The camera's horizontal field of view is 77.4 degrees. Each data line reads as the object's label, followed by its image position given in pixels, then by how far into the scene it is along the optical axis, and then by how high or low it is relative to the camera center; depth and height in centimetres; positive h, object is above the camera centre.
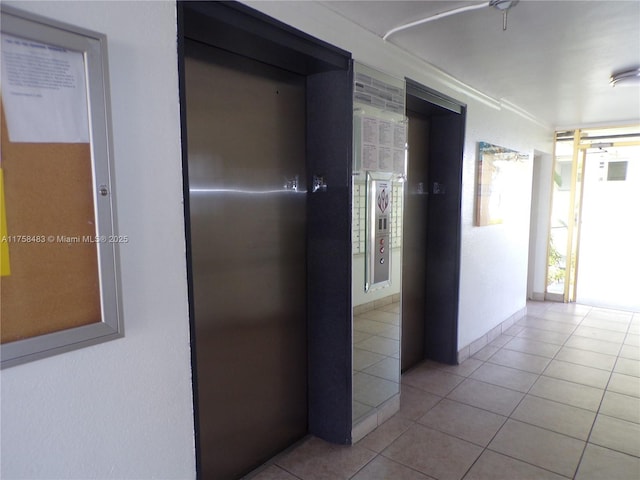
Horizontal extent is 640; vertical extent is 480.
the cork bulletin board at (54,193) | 99 +1
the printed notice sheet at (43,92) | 97 +26
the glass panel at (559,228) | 571 -51
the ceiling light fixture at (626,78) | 289 +86
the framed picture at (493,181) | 350 +13
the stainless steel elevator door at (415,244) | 321 -41
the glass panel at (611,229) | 573 -55
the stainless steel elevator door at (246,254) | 178 -29
